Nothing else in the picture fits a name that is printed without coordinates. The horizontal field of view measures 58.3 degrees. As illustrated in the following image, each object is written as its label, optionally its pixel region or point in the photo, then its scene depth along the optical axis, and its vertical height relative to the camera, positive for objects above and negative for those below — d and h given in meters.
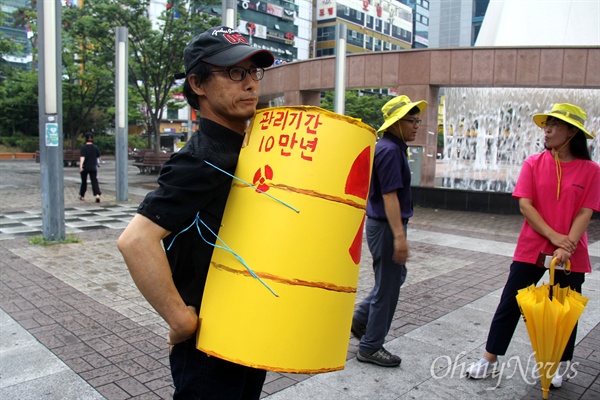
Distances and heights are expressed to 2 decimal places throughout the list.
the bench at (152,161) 21.22 -0.71
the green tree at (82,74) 21.25 +3.46
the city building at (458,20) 80.56 +20.40
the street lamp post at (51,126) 7.65 +0.20
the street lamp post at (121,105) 12.45 +0.86
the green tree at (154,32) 19.38 +4.12
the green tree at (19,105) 33.22 +2.24
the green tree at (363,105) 42.38 +3.65
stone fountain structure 11.93 +1.64
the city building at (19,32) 48.94 +10.30
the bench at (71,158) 27.42 -0.89
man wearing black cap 1.47 -0.18
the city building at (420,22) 98.44 +24.70
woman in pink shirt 3.30 -0.30
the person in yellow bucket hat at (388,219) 3.47 -0.44
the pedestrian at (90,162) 12.52 -0.49
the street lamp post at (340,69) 11.38 +1.73
